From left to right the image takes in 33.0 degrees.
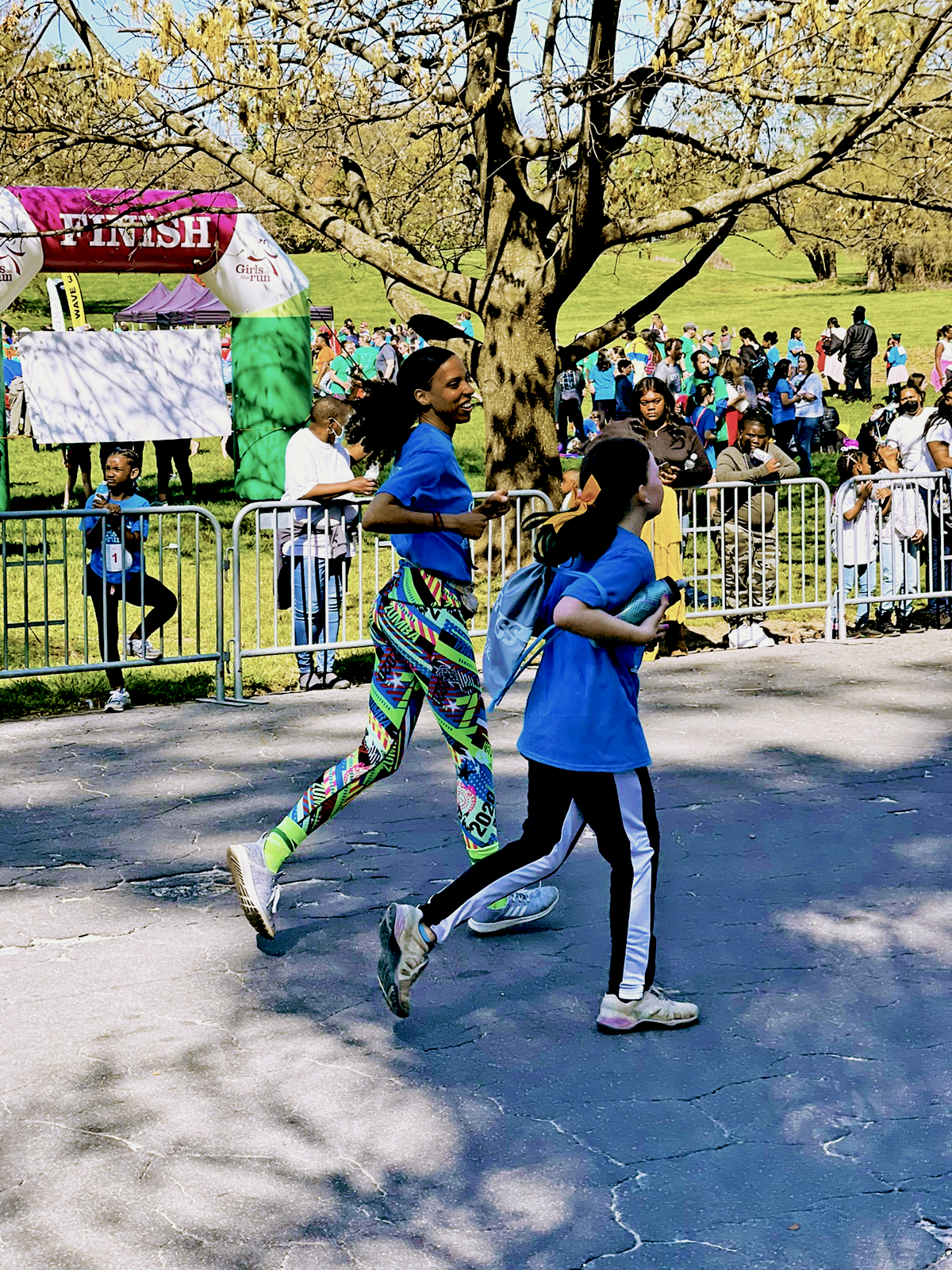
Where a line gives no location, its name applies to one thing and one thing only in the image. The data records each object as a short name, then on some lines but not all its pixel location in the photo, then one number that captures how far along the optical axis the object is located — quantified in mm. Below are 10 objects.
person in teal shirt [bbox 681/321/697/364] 31719
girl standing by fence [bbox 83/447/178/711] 9703
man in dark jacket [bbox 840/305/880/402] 33625
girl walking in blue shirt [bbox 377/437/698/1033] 4500
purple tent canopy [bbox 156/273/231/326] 30281
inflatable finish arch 16312
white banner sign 19219
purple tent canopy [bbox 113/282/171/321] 30966
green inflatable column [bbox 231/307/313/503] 19109
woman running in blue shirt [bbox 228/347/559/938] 5207
